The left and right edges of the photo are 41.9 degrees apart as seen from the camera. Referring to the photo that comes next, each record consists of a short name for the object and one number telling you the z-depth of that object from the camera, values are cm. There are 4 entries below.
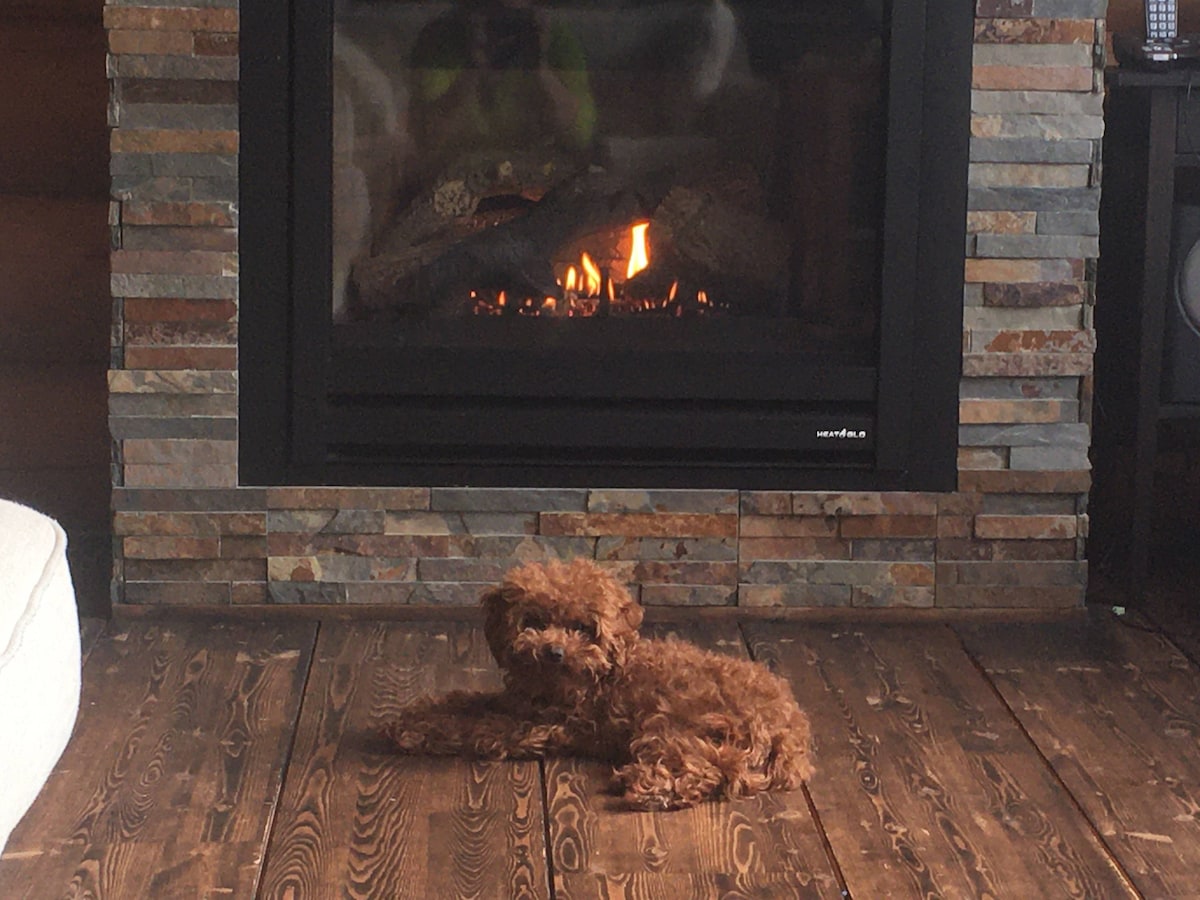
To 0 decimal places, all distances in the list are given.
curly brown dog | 172
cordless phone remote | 246
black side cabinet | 243
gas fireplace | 238
